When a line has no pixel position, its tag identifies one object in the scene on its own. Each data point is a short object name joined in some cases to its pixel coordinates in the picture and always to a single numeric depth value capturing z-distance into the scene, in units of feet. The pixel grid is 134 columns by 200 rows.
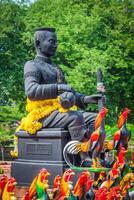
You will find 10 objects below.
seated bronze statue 34.38
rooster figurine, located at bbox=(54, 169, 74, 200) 25.30
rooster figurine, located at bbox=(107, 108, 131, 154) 35.69
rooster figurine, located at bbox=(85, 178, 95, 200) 26.72
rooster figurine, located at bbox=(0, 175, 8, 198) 25.54
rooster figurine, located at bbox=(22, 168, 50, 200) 25.61
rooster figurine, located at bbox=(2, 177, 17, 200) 24.91
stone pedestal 34.44
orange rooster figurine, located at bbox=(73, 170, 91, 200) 26.48
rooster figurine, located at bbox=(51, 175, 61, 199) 26.92
